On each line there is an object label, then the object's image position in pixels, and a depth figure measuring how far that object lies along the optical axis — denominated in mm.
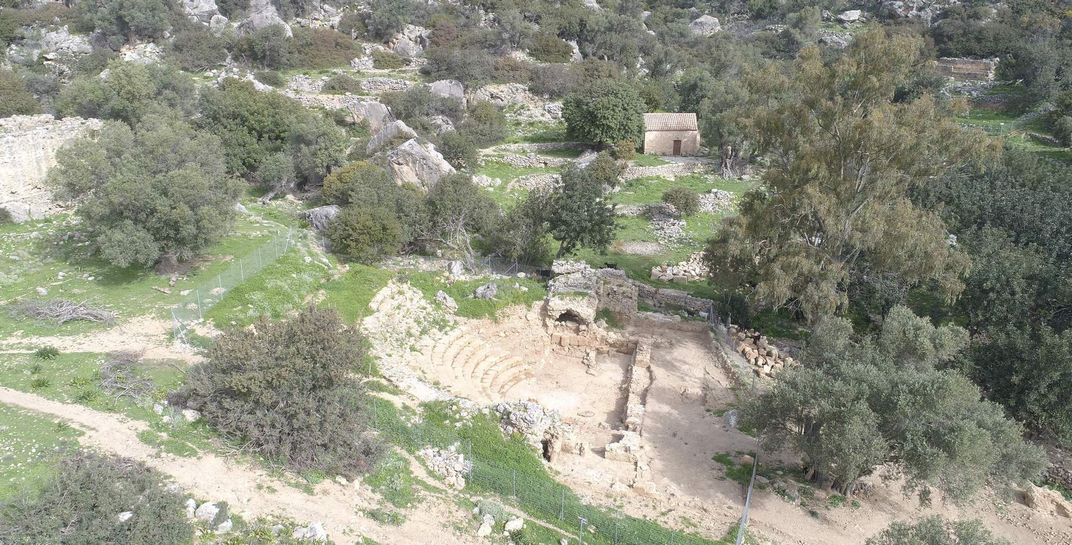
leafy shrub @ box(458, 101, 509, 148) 55281
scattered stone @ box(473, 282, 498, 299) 30109
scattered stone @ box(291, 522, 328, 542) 14906
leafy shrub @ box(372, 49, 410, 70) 73125
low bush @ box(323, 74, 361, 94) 63500
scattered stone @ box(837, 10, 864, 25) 100562
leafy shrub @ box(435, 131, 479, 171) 48781
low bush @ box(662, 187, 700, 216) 44750
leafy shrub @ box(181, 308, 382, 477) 17375
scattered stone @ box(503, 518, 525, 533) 16734
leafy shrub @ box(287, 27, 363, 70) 70500
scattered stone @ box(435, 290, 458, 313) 29516
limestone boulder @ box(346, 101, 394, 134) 56781
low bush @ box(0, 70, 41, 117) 43219
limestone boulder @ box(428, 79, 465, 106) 62875
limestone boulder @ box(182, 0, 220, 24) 76562
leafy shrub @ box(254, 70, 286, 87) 62906
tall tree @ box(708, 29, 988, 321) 24344
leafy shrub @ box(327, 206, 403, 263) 30859
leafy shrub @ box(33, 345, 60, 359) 20297
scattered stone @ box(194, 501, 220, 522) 14840
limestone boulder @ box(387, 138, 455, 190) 42125
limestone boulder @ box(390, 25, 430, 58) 77750
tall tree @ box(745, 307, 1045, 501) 17234
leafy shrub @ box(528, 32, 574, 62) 78312
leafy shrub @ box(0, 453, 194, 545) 13133
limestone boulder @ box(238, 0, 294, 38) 72688
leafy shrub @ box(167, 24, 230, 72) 65188
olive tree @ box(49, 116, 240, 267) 25594
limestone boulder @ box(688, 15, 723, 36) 100688
